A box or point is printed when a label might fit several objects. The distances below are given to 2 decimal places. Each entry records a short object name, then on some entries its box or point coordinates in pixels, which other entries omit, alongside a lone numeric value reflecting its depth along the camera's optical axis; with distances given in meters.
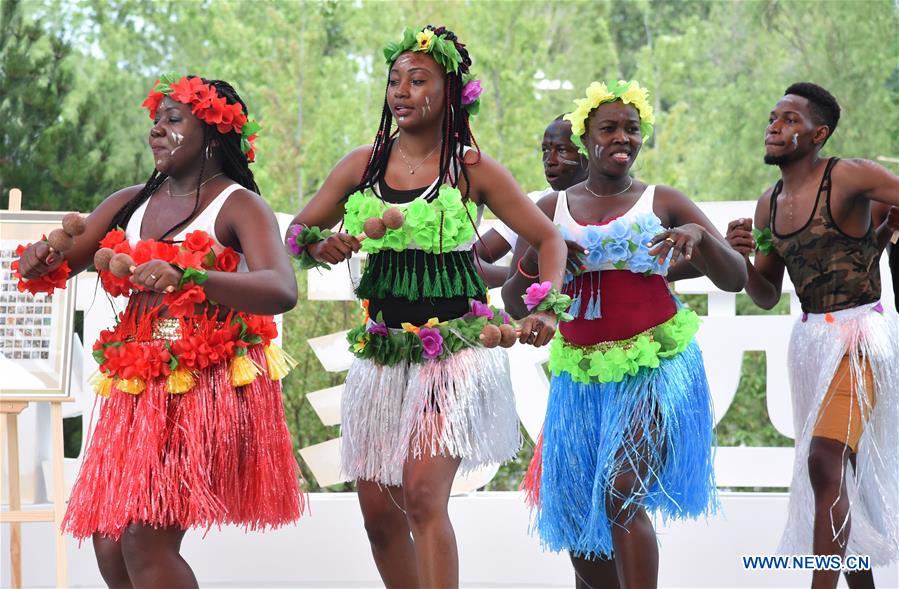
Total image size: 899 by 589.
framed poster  9.37
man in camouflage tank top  7.88
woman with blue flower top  7.16
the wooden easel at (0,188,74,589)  9.00
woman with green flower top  6.23
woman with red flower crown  5.89
